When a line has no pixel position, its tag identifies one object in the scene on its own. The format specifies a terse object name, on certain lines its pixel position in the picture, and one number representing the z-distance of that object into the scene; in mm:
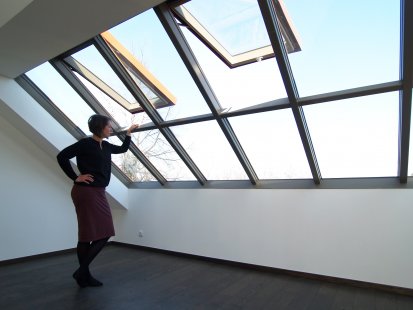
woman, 2762
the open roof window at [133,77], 2815
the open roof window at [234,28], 2154
